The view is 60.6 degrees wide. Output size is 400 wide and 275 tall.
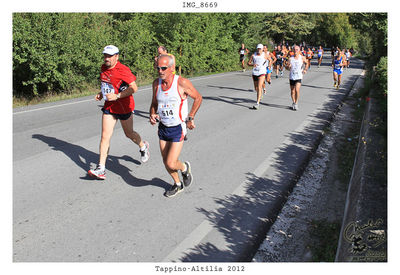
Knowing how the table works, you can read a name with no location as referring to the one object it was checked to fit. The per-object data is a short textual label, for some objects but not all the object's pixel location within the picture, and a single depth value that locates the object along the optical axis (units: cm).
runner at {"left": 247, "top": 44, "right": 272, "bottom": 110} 1083
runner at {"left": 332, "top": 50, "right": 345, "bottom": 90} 1491
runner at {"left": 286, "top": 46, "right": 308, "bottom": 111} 1045
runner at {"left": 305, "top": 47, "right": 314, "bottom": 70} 2800
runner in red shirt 513
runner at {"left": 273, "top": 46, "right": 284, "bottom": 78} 2149
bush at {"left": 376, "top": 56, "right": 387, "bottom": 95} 748
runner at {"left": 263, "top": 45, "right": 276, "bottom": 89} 1188
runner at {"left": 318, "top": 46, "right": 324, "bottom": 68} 2902
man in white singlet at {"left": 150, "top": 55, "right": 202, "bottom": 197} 435
